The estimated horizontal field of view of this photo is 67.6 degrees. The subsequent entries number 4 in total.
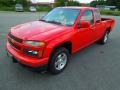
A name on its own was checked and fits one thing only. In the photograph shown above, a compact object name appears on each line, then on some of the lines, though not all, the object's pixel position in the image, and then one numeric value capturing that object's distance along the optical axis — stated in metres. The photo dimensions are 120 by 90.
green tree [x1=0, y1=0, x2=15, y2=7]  27.53
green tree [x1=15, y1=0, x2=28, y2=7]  29.16
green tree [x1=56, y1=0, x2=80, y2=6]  39.92
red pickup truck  2.06
